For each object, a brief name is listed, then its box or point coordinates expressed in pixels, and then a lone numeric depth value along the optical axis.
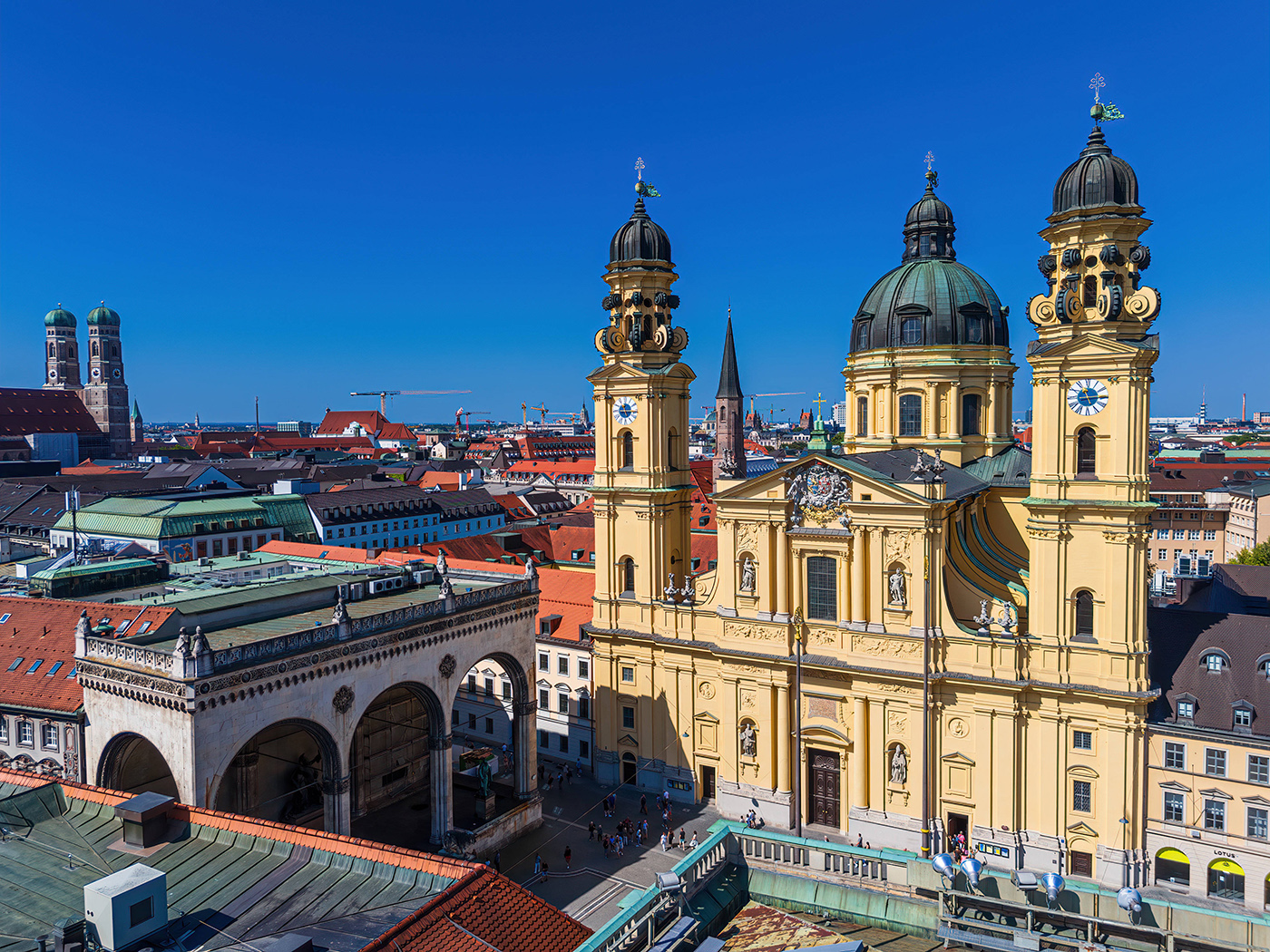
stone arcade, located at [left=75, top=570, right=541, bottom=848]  30.97
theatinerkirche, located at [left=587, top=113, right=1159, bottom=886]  40.69
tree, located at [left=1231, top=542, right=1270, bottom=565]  81.56
